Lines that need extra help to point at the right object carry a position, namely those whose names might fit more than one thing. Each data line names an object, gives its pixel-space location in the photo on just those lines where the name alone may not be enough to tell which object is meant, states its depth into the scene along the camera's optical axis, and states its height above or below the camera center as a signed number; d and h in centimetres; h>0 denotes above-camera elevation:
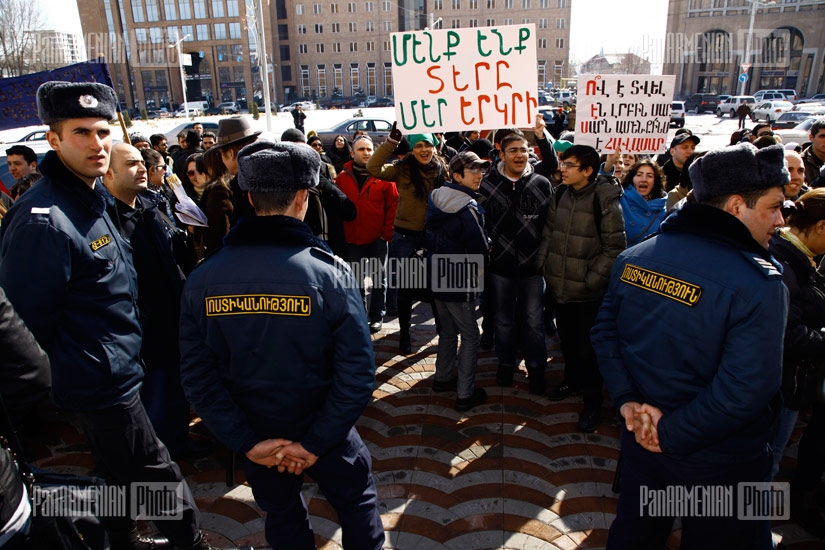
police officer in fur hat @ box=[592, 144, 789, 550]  174 -79
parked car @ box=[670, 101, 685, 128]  2711 +1
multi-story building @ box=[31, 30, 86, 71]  4262 +674
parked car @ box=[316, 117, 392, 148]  1800 -24
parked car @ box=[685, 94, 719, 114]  4241 +89
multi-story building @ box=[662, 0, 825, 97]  5133 +668
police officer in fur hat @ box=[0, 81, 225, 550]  202 -61
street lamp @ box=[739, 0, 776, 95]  3074 +348
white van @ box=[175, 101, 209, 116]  5387 +182
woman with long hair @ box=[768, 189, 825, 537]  241 -99
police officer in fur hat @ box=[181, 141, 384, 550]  190 -79
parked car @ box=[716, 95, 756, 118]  3609 +61
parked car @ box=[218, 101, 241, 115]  5103 +166
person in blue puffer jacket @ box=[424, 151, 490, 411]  374 -93
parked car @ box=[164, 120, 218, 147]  1828 -23
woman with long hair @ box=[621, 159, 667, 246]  417 -67
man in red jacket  515 -80
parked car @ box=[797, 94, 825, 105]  4161 +94
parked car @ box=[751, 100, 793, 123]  3225 +13
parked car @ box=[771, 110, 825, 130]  2448 -34
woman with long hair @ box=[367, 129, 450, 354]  507 -63
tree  3919 +681
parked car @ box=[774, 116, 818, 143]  1884 -76
